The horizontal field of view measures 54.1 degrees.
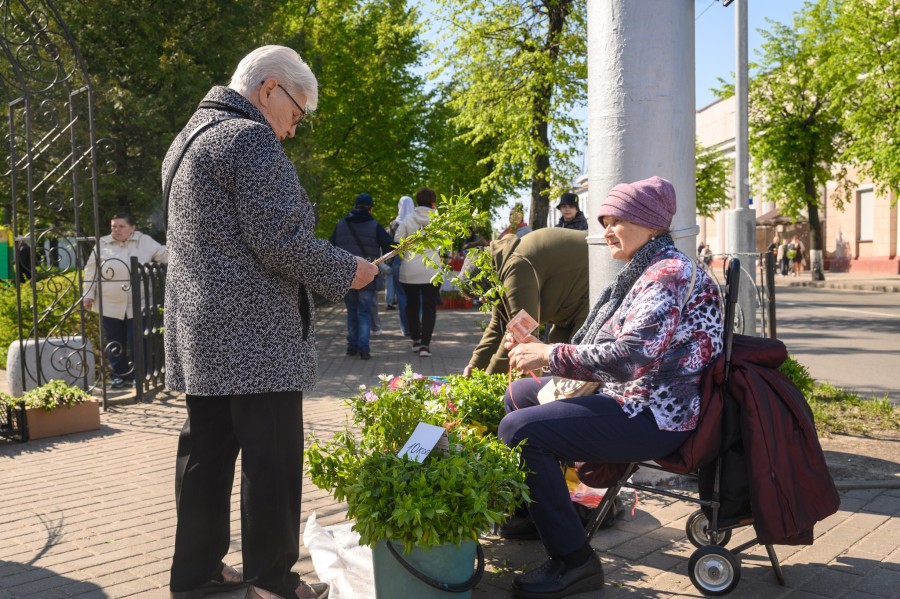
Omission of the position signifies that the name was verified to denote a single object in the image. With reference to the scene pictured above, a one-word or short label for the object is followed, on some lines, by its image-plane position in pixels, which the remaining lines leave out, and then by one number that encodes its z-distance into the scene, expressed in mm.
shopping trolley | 3426
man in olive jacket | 5211
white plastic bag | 3480
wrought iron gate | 7215
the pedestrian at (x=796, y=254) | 39222
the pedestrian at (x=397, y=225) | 13328
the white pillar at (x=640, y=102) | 4594
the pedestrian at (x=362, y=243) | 10867
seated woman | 3305
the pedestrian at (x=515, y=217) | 6514
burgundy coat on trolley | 3260
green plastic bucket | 3092
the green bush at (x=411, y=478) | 2992
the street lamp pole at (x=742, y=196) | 8117
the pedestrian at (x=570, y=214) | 10492
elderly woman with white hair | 2971
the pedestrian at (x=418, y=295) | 11258
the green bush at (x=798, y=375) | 6434
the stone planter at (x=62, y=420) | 6633
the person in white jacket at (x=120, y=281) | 8758
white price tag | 3188
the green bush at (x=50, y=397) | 6633
